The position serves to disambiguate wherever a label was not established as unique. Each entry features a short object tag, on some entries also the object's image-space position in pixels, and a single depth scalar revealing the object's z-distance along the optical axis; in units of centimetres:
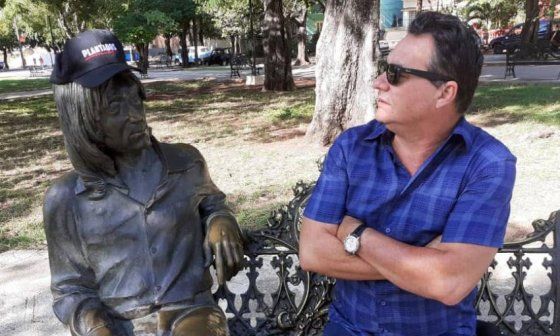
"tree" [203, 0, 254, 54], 3955
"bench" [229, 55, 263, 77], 2675
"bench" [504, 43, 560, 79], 1748
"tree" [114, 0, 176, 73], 2958
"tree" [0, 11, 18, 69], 5866
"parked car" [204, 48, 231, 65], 4459
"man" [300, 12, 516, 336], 199
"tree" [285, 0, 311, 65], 3173
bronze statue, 212
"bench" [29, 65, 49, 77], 4278
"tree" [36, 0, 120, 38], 2555
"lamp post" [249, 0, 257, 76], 1846
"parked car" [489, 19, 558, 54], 3209
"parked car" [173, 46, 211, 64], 4618
